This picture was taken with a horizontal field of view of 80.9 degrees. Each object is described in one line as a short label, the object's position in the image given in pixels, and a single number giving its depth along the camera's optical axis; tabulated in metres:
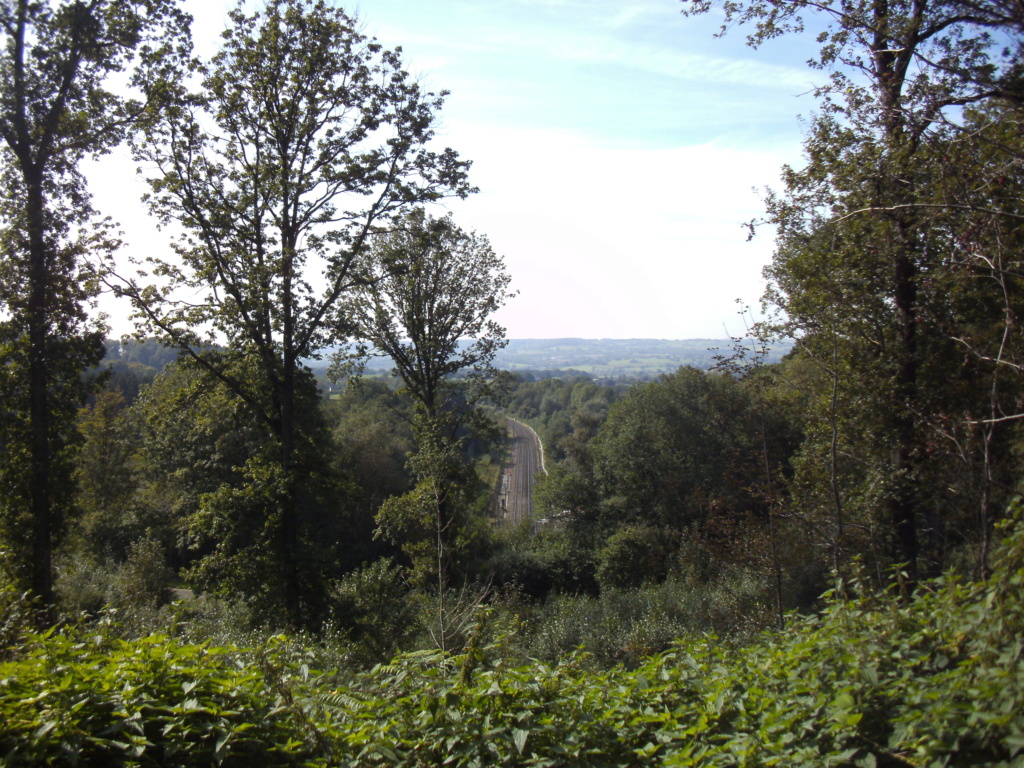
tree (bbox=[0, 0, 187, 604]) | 10.02
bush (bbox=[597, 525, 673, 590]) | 23.20
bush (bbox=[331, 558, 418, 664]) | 13.00
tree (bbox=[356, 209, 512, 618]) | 18.03
